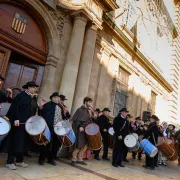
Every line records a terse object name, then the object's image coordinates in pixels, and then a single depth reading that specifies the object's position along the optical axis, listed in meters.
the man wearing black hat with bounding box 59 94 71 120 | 5.35
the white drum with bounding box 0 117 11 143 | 3.54
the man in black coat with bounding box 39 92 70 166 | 4.79
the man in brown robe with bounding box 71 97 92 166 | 5.40
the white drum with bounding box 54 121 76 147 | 4.63
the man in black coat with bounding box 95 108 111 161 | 6.91
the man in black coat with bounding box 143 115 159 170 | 6.61
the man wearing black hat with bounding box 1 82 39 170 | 3.97
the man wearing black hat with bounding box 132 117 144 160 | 8.62
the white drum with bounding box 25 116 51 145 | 3.98
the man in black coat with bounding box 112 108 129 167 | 5.95
